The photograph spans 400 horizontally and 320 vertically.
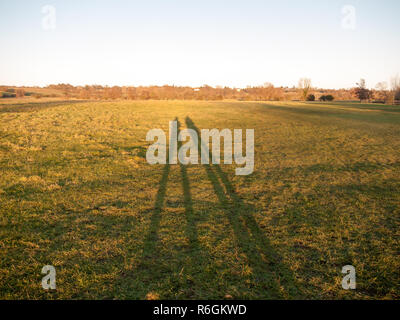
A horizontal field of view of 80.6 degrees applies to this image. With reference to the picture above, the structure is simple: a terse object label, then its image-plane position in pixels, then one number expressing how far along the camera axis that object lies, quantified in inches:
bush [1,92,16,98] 2191.2
